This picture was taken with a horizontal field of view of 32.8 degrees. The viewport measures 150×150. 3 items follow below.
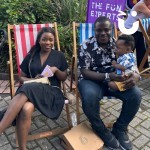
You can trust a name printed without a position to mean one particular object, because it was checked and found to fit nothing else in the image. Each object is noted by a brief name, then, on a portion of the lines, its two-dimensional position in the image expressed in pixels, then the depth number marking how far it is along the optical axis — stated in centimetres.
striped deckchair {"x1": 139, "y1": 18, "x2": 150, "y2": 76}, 417
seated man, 294
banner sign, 404
